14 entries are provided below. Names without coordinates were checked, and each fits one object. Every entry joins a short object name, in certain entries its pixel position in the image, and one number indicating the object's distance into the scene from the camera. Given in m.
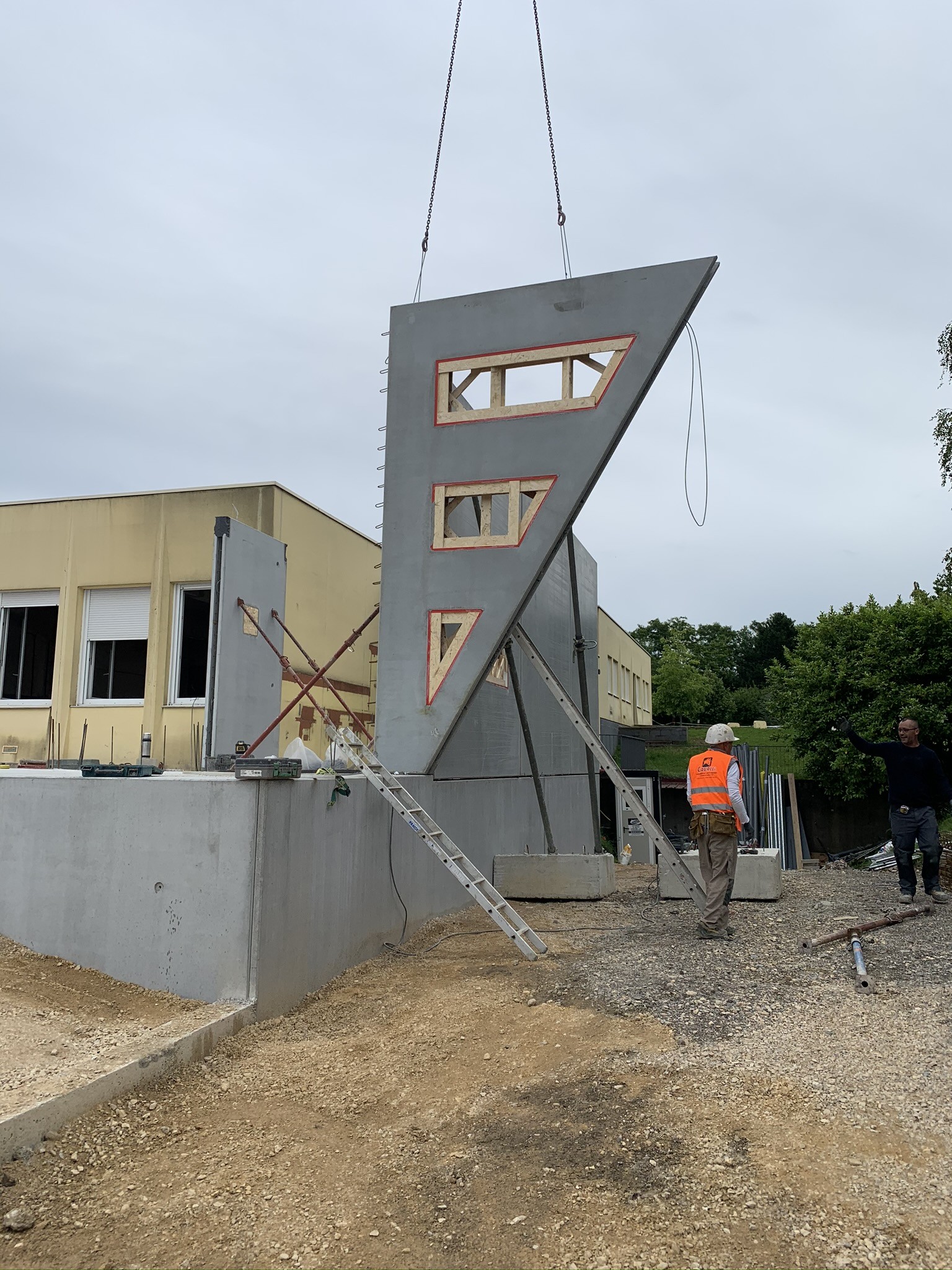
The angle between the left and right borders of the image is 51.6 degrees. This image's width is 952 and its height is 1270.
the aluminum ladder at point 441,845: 7.81
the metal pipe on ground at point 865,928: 7.59
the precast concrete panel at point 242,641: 10.45
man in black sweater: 9.89
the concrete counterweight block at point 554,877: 11.24
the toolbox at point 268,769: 6.49
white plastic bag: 8.59
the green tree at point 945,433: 19.61
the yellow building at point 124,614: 14.12
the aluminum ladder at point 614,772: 9.44
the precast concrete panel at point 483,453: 9.54
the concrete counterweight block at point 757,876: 10.48
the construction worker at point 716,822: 8.36
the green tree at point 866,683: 22.59
